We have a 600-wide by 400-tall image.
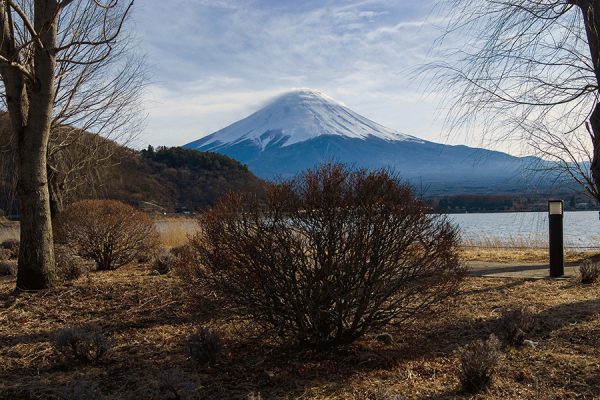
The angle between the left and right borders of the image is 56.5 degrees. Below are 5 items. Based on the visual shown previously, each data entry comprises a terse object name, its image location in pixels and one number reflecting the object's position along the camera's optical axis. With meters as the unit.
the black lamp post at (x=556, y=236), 8.16
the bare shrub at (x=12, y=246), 11.92
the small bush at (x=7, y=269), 9.05
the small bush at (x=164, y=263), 8.49
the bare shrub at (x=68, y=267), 7.89
